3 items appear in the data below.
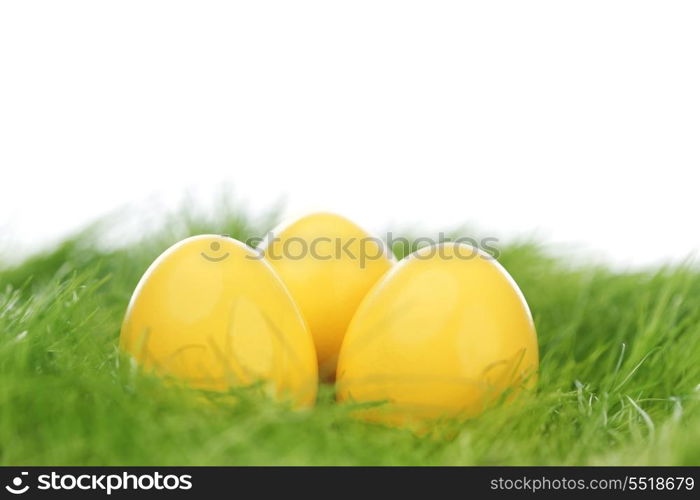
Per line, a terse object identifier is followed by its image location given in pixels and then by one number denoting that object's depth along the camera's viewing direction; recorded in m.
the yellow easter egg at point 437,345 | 0.43
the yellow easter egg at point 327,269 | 0.46
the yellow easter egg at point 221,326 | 0.42
